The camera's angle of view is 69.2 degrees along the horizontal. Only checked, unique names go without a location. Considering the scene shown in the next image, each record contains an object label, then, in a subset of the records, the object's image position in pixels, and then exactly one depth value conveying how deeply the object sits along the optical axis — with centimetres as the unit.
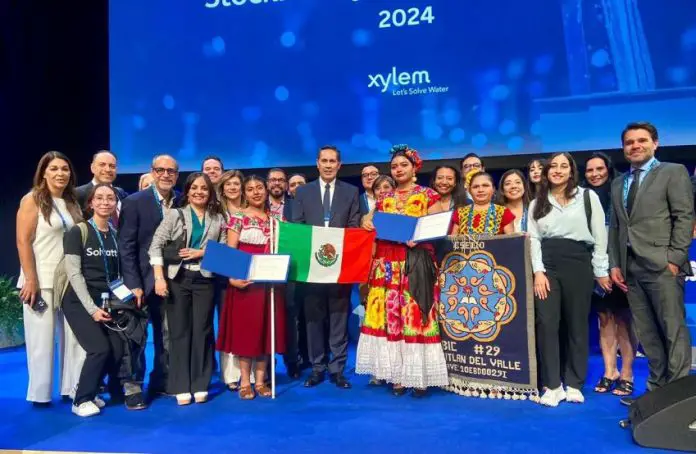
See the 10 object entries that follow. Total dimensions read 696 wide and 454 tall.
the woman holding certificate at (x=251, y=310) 354
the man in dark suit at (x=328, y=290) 390
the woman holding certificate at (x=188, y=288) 341
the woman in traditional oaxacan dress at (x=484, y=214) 345
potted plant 555
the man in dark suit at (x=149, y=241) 341
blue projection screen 518
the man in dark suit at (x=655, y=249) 307
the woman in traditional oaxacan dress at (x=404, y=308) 344
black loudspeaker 250
